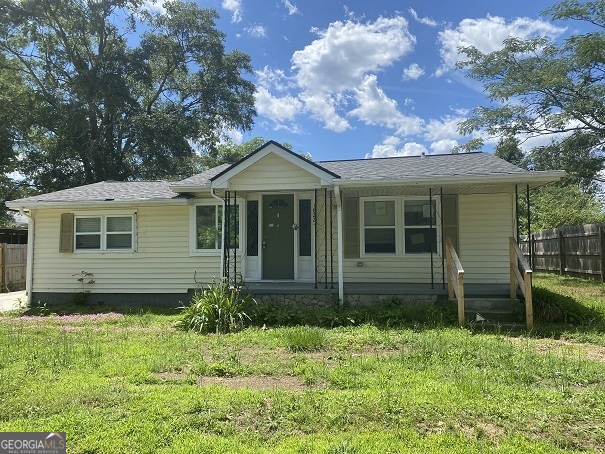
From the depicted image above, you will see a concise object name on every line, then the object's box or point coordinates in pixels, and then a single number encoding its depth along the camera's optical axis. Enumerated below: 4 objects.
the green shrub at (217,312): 7.03
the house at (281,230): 8.30
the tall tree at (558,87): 13.22
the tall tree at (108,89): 20.20
